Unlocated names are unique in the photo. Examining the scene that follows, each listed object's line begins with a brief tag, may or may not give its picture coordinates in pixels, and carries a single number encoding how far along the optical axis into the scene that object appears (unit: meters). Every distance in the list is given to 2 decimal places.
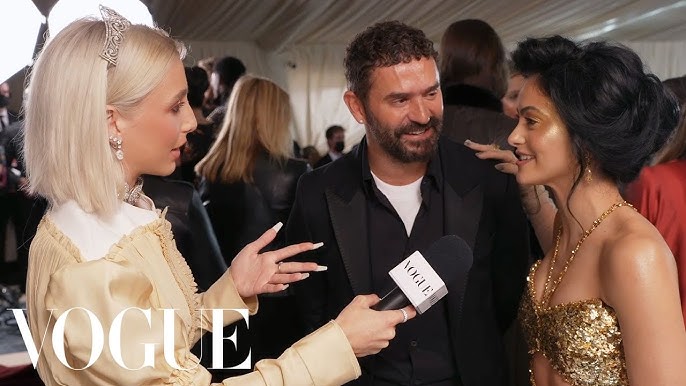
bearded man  2.09
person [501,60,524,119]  3.54
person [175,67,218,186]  3.70
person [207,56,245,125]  4.13
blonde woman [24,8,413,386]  1.33
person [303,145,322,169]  8.35
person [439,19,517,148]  2.91
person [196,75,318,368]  3.47
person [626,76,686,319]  2.24
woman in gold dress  1.55
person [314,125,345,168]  8.77
